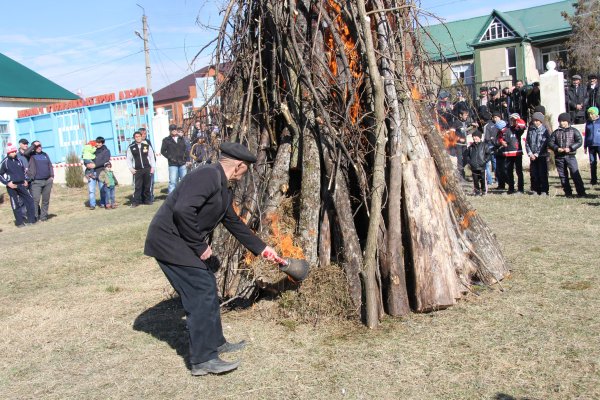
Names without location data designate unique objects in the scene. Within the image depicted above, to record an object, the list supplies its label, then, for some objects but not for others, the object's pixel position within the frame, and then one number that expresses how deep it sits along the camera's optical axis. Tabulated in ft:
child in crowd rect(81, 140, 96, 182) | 56.18
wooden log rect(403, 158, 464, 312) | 18.65
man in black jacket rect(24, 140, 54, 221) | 51.39
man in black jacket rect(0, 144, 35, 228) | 49.24
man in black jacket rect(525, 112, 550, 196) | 40.88
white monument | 57.67
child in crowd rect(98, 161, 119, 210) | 55.93
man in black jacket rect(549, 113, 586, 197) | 39.22
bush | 73.26
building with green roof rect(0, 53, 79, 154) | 90.94
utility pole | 116.67
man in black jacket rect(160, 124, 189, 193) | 53.21
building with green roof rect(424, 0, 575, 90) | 118.80
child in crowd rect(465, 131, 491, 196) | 43.50
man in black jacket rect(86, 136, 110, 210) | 55.83
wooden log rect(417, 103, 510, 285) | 21.24
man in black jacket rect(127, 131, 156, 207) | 54.39
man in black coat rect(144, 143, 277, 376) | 15.58
